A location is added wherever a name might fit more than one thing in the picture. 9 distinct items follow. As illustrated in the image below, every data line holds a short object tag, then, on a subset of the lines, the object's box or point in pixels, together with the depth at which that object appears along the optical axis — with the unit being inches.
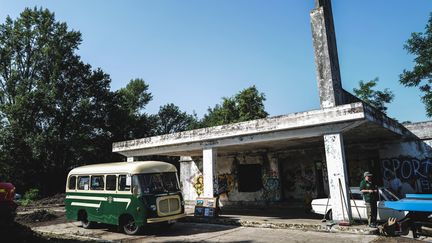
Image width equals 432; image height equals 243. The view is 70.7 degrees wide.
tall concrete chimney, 459.2
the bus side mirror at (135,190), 395.5
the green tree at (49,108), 1069.8
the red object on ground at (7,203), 304.8
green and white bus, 393.7
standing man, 370.0
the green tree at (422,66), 884.6
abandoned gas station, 406.0
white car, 389.1
